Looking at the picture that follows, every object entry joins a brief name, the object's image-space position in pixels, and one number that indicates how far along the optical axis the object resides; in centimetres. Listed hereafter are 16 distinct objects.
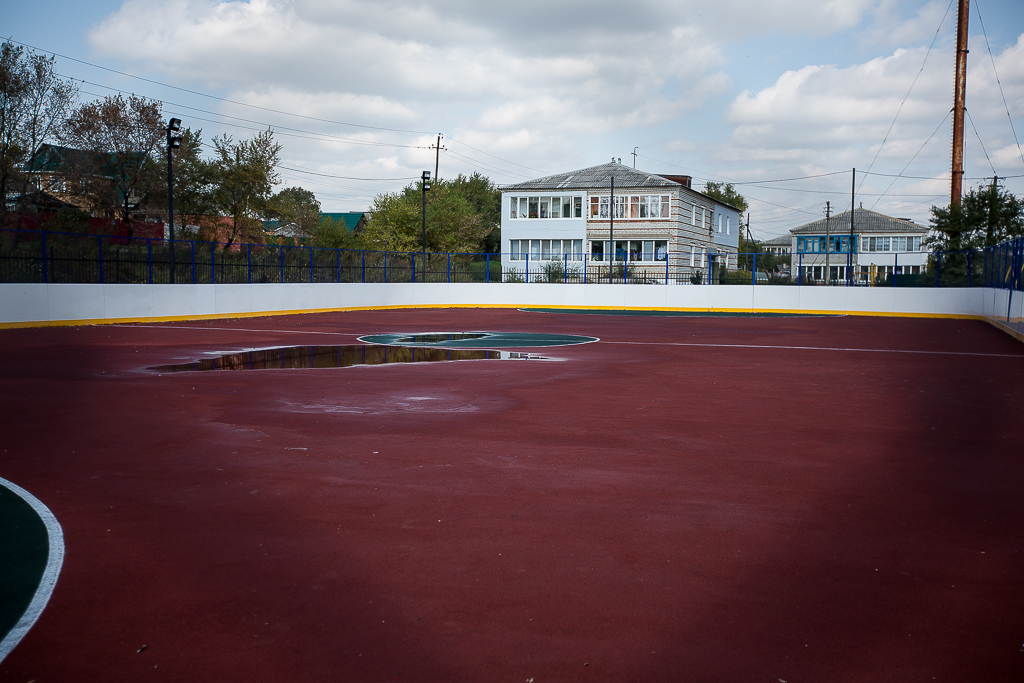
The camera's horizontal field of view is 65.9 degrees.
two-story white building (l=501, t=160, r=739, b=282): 5700
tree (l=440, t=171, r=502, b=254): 8512
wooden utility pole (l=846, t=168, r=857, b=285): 3459
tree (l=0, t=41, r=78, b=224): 3444
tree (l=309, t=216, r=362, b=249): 5497
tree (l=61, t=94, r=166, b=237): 4044
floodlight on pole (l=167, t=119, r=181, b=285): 2462
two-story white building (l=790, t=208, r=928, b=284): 8300
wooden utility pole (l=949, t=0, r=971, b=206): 3300
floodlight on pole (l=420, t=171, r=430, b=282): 3631
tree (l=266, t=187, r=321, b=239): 4984
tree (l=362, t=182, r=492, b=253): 5800
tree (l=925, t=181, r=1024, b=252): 3462
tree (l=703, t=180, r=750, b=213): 11678
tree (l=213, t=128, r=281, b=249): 4825
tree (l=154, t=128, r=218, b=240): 4712
